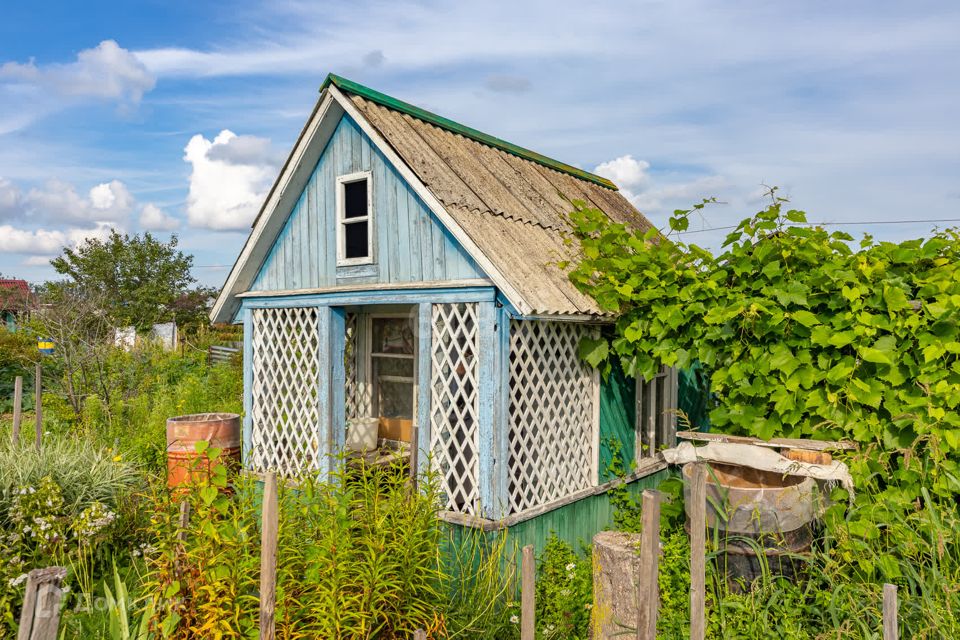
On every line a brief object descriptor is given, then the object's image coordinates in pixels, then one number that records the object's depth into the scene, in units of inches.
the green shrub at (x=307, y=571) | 144.5
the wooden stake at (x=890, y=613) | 118.3
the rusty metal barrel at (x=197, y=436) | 289.0
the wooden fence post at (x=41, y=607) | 113.3
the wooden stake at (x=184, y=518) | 165.5
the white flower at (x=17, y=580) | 182.1
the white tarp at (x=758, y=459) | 198.2
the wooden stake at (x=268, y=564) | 132.5
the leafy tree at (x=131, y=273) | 1144.8
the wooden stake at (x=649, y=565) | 121.0
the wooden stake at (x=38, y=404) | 336.9
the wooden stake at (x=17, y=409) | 329.4
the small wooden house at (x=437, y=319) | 233.0
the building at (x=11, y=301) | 1173.0
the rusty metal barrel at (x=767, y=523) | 187.9
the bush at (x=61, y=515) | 211.9
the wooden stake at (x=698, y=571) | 129.5
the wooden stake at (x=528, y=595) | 134.8
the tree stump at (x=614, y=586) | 181.5
